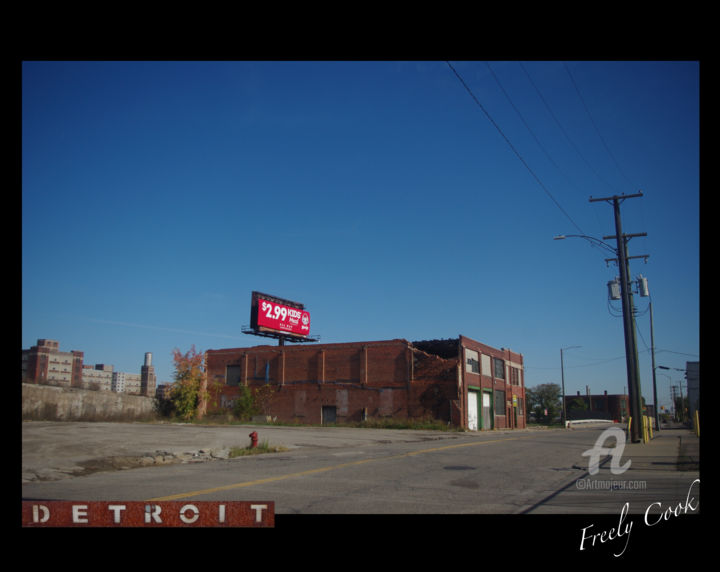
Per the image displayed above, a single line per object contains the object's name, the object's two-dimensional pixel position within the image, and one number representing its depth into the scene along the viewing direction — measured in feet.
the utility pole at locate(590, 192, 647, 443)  67.82
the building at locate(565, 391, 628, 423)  347.56
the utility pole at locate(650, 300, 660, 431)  138.21
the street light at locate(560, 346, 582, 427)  186.70
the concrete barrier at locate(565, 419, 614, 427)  245.65
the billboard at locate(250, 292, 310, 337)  183.73
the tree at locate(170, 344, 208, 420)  166.61
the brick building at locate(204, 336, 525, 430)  153.07
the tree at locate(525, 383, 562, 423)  313.61
